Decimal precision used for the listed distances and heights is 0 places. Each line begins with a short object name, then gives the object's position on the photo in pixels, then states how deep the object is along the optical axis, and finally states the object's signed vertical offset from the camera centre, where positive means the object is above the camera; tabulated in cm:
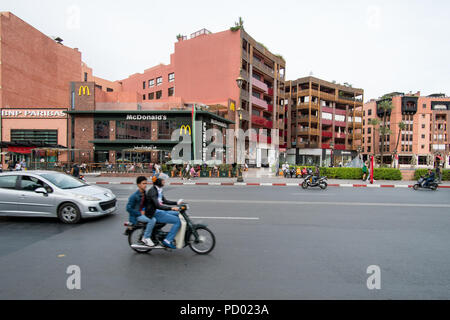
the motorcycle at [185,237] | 468 -152
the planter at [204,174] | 2241 -140
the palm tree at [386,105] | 5033 +1128
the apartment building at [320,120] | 5169 +876
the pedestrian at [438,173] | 1852 -107
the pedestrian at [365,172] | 1936 -104
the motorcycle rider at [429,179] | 1515 -123
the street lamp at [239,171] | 1691 -98
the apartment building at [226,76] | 3509 +1332
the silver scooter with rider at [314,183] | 1558 -154
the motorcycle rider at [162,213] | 465 -105
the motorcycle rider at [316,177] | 1562 -116
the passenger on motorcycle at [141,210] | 468 -102
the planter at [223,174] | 2259 -141
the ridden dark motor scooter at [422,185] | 1511 -162
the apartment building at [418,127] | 6731 +899
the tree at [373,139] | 7182 +578
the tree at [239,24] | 3438 +1903
